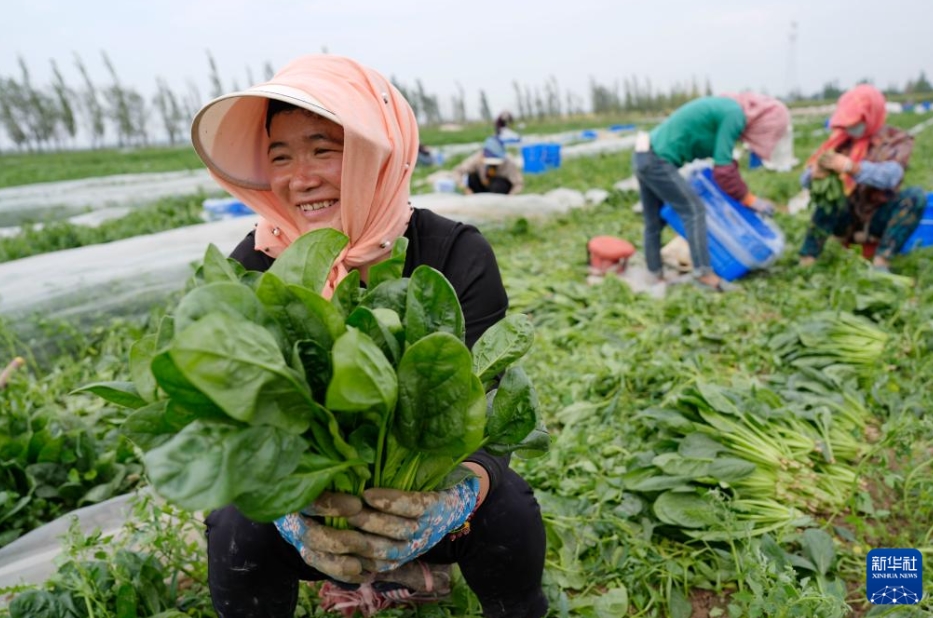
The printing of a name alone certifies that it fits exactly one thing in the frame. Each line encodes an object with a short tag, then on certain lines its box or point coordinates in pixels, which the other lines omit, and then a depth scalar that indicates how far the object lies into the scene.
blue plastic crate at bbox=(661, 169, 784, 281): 4.55
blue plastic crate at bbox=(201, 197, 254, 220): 8.16
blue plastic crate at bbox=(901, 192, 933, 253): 4.66
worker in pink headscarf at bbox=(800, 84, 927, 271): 4.05
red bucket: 5.08
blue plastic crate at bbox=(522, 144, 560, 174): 13.02
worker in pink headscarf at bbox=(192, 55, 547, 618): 1.36
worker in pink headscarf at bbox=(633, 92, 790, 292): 4.32
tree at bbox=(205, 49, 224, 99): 41.19
